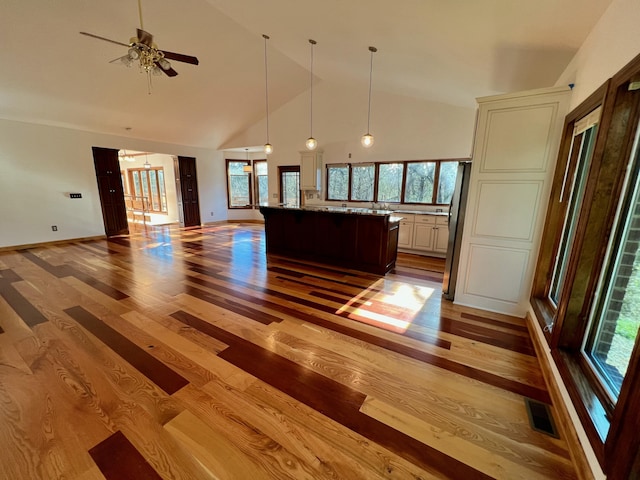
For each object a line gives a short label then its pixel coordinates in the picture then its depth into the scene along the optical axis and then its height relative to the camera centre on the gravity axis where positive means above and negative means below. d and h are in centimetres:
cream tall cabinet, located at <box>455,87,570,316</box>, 254 +1
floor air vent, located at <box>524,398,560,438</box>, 156 -140
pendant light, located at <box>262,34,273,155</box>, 472 +252
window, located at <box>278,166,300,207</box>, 829 +17
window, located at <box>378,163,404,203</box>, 614 +27
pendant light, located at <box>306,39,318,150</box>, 399 +173
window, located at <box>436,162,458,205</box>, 549 +26
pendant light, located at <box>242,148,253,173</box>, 945 +77
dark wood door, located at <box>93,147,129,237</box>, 676 -6
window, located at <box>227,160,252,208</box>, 973 +20
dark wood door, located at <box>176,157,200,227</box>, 851 -6
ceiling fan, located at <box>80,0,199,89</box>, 257 +140
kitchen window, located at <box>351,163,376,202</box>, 655 +27
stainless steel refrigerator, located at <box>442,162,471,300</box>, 312 -40
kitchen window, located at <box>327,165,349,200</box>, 696 +25
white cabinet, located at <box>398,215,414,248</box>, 555 -88
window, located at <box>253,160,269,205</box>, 962 +40
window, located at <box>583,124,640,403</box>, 142 -61
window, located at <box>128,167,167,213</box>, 1052 -1
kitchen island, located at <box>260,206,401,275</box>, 423 -81
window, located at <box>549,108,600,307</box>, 222 +7
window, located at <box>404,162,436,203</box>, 576 +24
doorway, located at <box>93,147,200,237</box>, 695 -7
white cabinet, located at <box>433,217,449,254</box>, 517 -83
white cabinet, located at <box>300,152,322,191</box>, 703 +56
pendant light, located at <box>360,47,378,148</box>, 435 +94
